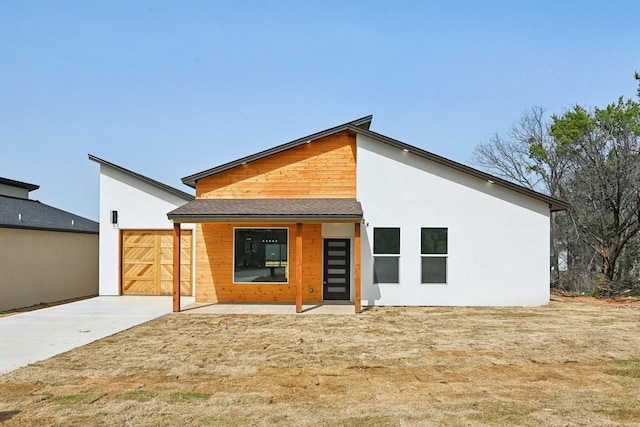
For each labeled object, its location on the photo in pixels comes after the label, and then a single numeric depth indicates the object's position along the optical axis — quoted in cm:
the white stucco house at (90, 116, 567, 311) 1328
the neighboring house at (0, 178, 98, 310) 1347
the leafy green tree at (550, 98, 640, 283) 1680
